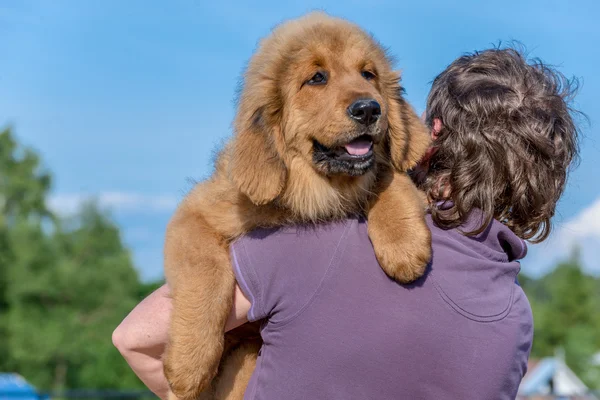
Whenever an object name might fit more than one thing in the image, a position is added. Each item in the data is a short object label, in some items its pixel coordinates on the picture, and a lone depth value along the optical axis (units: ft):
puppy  10.99
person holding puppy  9.53
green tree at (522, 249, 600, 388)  186.70
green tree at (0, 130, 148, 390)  143.13
